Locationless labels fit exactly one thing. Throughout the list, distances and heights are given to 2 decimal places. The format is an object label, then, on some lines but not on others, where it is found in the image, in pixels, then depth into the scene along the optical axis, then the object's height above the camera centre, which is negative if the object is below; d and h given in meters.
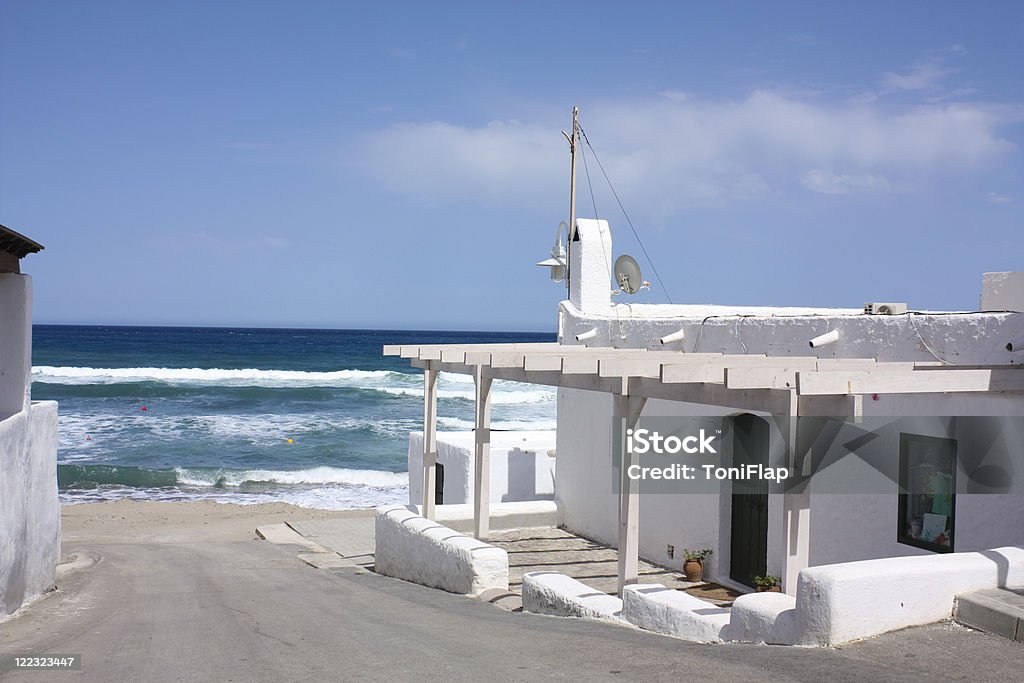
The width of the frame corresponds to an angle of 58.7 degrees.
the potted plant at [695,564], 10.58 -2.60
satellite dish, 14.12 +1.00
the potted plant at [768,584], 8.98 -2.38
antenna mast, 16.84 +3.71
